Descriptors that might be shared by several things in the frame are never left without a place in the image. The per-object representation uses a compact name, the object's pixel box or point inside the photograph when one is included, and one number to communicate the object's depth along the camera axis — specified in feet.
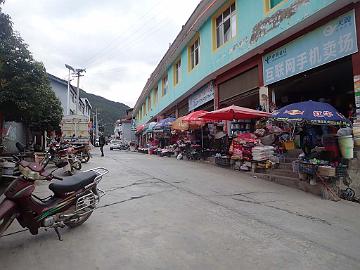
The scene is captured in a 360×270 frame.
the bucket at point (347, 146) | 23.91
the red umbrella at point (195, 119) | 45.78
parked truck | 74.38
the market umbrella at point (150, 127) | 74.72
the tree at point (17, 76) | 36.24
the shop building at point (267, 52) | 29.55
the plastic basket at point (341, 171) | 24.25
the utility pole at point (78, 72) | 133.49
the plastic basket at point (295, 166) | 28.57
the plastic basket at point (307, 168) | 25.95
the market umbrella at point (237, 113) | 37.40
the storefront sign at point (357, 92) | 26.27
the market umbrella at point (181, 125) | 51.96
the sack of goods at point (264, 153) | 34.96
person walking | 78.30
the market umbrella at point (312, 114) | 25.43
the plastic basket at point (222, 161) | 42.80
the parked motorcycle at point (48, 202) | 13.19
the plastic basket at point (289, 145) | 34.82
